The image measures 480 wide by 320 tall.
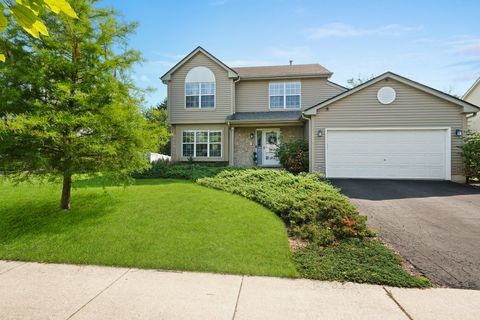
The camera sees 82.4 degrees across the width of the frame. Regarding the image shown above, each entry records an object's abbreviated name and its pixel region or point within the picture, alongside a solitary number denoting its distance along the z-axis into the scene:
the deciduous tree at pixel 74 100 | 5.76
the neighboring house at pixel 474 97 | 17.45
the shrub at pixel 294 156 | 13.64
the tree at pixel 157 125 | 7.00
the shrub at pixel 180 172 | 12.16
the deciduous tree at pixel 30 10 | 1.27
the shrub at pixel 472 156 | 11.17
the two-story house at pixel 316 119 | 12.30
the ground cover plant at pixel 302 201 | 5.59
